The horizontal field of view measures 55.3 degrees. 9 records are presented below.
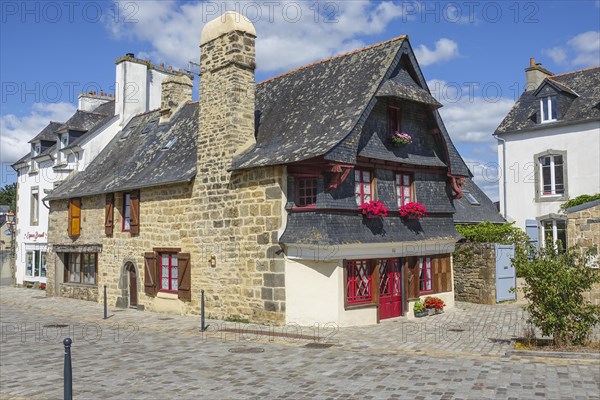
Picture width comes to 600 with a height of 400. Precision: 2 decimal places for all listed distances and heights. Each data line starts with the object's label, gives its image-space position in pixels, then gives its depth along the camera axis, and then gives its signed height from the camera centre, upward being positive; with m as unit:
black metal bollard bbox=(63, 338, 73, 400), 6.17 -1.61
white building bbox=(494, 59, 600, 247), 24.41 +3.28
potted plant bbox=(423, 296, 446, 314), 16.50 -2.29
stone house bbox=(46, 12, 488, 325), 14.02 +0.85
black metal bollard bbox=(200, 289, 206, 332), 13.84 -2.30
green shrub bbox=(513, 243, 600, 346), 9.89 -1.27
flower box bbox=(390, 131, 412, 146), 15.50 +2.35
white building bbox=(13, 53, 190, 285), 25.91 +3.78
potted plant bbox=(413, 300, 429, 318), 16.06 -2.37
